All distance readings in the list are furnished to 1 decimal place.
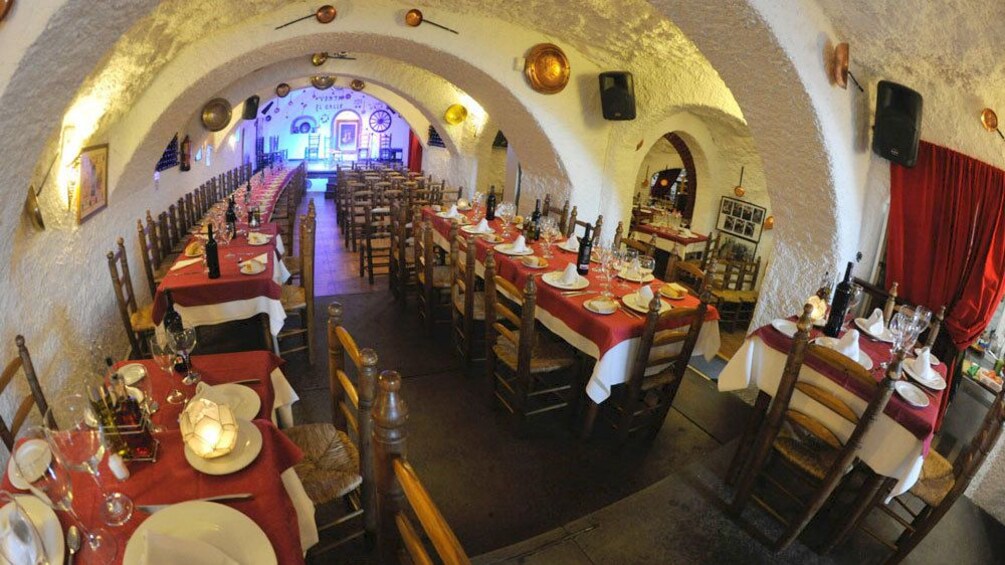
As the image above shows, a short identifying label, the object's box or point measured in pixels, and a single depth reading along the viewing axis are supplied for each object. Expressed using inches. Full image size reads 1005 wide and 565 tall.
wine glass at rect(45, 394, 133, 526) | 54.5
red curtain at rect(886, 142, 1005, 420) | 124.5
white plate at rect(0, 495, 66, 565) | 48.8
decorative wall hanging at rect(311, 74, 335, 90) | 374.6
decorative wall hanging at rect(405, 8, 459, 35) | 194.1
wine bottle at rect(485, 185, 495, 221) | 233.5
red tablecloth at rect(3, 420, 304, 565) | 54.2
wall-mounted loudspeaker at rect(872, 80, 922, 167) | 127.1
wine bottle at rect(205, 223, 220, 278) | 132.9
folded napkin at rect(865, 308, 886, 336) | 119.2
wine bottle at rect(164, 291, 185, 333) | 125.4
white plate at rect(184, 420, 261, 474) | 61.9
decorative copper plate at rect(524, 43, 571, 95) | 219.1
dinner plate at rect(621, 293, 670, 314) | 125.9
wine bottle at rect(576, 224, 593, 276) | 150.9
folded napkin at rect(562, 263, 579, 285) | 140.2
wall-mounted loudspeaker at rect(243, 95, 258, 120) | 323.9
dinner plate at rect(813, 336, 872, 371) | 103.8
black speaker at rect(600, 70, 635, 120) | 215.6
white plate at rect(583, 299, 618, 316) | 123.9
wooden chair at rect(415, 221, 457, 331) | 165.0
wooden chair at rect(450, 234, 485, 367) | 139.9
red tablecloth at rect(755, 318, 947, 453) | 85.7
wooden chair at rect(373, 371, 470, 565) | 44.3
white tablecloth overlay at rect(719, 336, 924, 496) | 87.7
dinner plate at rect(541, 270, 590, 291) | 139.0
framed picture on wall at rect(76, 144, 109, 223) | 132.1
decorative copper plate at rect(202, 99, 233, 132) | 258.1
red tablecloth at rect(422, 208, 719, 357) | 117.5
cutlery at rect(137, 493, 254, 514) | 56.4
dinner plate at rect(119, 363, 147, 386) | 76.4
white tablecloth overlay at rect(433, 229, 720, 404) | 117.9
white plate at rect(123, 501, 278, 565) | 50.9
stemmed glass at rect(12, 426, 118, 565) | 50.9
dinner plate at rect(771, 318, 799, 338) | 113.6
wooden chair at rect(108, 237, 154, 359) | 129.8
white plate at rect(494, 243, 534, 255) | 169.8
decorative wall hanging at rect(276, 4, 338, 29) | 177.0
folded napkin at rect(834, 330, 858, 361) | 103.6
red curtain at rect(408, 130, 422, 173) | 566.9
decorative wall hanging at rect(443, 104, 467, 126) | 354.3
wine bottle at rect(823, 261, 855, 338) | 111.1
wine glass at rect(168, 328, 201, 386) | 80.9
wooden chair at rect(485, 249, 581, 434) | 115.2
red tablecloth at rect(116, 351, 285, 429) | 76.1
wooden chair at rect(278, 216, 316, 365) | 148.9
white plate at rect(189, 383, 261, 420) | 74.2
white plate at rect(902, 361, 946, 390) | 96.0
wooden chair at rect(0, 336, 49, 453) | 72.5
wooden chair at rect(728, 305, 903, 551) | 83.5
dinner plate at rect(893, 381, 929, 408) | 90.0
